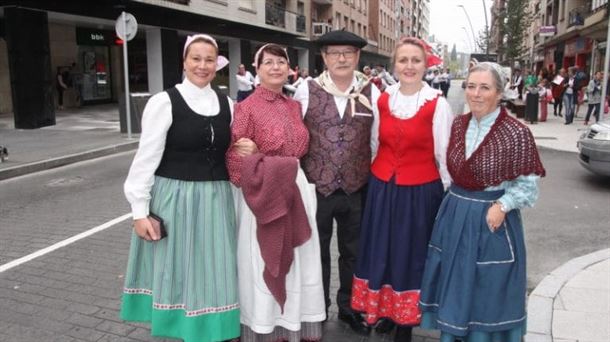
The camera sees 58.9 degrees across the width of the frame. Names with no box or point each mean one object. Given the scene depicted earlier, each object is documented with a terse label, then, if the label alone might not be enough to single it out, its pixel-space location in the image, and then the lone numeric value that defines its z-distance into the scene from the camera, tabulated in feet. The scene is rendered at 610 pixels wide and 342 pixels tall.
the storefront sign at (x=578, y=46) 105.70
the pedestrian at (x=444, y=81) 99.92
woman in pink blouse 9.71
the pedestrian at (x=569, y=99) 58.34
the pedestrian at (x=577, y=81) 60.03
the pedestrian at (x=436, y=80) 94.24
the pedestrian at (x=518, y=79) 83.44
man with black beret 10.92
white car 26.81
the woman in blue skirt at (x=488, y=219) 9.42
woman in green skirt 9.71
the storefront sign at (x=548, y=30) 90.83
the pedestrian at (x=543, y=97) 61.57
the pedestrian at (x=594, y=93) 55.83
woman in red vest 10.71
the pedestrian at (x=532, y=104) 57.73
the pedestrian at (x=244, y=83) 66.33
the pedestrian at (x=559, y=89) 63.95
